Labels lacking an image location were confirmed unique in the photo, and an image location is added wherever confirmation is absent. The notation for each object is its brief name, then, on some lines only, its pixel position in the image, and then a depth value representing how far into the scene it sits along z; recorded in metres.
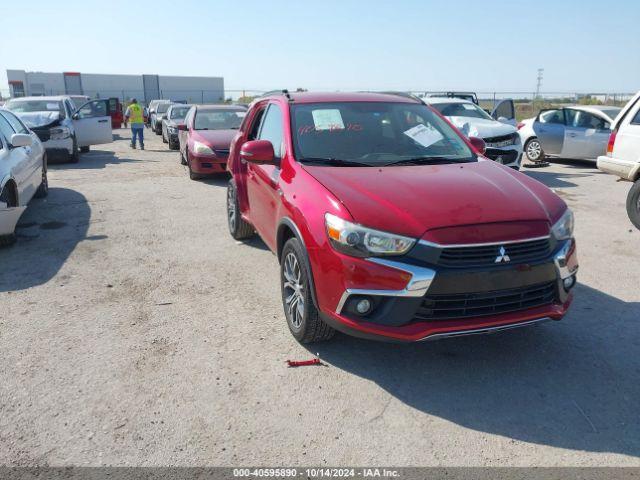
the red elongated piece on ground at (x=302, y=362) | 3.53
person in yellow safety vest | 17.00
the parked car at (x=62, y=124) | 12.98
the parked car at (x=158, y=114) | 25.09
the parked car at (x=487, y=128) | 10.49
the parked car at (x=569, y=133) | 12.84
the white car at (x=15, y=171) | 5.96
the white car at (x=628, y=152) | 6.89
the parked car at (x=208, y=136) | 10.48
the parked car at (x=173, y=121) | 17.97
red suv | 3.02
